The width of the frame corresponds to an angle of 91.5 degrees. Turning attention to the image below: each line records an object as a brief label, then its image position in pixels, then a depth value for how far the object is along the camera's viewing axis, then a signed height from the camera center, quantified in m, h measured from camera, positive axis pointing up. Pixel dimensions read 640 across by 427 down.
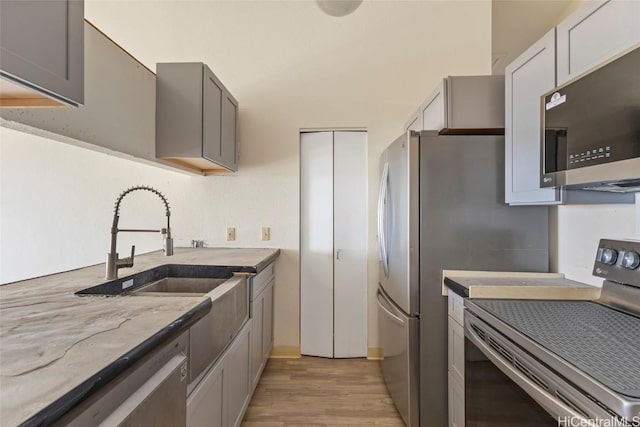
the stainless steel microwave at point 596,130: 0.92 +0.29
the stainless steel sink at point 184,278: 1.82 -0.39
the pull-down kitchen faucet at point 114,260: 1.49 -0.22
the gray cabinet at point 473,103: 1.90 +0.69
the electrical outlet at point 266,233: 2.79 -0.17
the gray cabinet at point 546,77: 1.10 +0.60
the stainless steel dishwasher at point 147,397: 0.62 -0.43
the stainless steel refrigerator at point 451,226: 1.72 -0.05
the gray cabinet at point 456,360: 1.49 -0.73
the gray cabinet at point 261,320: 2.07 -0.79
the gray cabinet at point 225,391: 1.17 -0.79
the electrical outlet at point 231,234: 2.79 -0.18
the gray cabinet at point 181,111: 1.93 +0.64
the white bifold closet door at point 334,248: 2.76 -0.29
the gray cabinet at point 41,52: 0.80 +0.45
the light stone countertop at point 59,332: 0.55 -0.31
